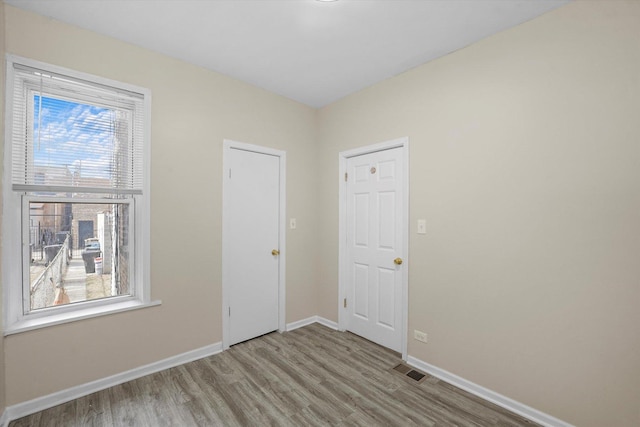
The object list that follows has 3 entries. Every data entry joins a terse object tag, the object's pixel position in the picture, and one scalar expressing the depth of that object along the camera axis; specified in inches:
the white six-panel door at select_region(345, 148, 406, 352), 109.2
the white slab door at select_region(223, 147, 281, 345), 112.6
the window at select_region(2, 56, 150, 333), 74.5
